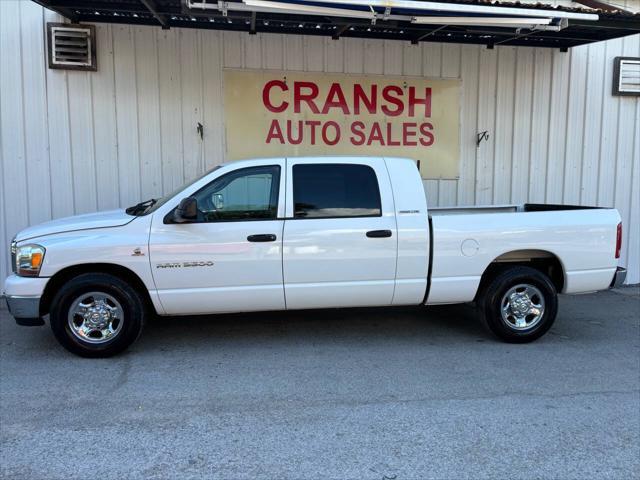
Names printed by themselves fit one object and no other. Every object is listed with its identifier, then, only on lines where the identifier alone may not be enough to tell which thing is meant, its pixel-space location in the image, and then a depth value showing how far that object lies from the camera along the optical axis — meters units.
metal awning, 5.76
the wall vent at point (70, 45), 7.20
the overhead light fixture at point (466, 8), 5.57
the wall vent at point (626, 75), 8.70
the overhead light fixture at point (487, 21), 6.16
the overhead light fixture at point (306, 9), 5.50
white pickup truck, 4.97
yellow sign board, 7.87
